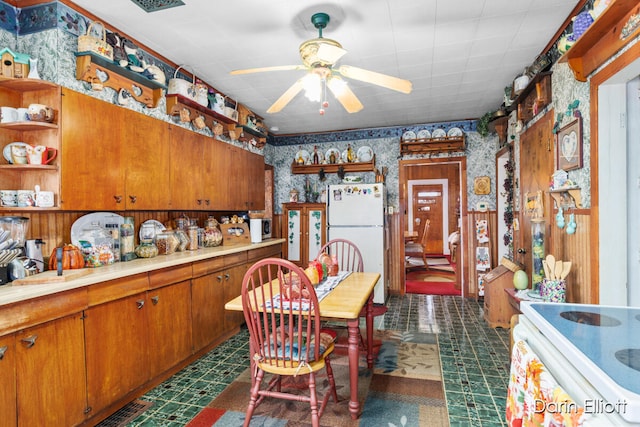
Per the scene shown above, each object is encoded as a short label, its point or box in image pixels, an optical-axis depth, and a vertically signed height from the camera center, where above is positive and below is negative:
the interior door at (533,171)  2.87 +0.36
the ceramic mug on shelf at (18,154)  2.03 +0.38
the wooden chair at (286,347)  1.83 -0.78
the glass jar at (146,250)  2.87 -0.29
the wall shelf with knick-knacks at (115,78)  2.30 +1.04
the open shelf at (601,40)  1.65 +0.95
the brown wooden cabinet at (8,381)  1.59 -0.77
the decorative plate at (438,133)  5.10 +1.18
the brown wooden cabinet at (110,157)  2.19 +0.43
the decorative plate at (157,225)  3.09 -0.09
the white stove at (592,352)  0.76 -0.40
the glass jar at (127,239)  2.70 -0.19
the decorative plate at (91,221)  2.42 -0.03
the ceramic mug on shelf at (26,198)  2.04 +0.12
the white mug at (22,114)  2.06 +0.63
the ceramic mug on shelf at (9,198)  1.99 +0.12
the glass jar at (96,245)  2.39 -0.21
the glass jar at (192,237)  3.44 -0.23
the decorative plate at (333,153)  5.57 +0.97
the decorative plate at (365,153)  5.44 +0.95
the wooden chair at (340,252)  4.66 -0.56
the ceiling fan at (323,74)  2.12 +0.91
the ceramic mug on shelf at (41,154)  2.06 +0.38
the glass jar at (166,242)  3.09 -0.25
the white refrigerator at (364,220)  4.81 -0.11
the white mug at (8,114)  2.02 +0.62
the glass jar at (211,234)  3.74 -0.22
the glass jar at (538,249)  2.79 -0.32
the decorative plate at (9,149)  2.04 +0.41
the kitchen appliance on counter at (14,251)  1.89 -0.19
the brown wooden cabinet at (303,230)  5.35 -0.26
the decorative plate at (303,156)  5.68 +0.97
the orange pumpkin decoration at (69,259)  2.22 -0.28
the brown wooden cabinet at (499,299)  3.69 -0.97
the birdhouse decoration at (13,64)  2.03 +0.93
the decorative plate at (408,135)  5.23 +1.19
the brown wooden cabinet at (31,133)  2.08 +0.53
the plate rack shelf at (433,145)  4.96 +1.00
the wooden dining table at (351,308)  1.94 -0.55
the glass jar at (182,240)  3.33 -0.25
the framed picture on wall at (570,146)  2.25 +0.45
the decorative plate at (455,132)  5.04 +1.18
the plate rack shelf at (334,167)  5.30 +0.74
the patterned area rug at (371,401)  2.11 -1.29
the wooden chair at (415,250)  7.11 -0.79
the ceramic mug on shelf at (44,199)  2.07 +0.11
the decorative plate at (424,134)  5.17 +1.19
